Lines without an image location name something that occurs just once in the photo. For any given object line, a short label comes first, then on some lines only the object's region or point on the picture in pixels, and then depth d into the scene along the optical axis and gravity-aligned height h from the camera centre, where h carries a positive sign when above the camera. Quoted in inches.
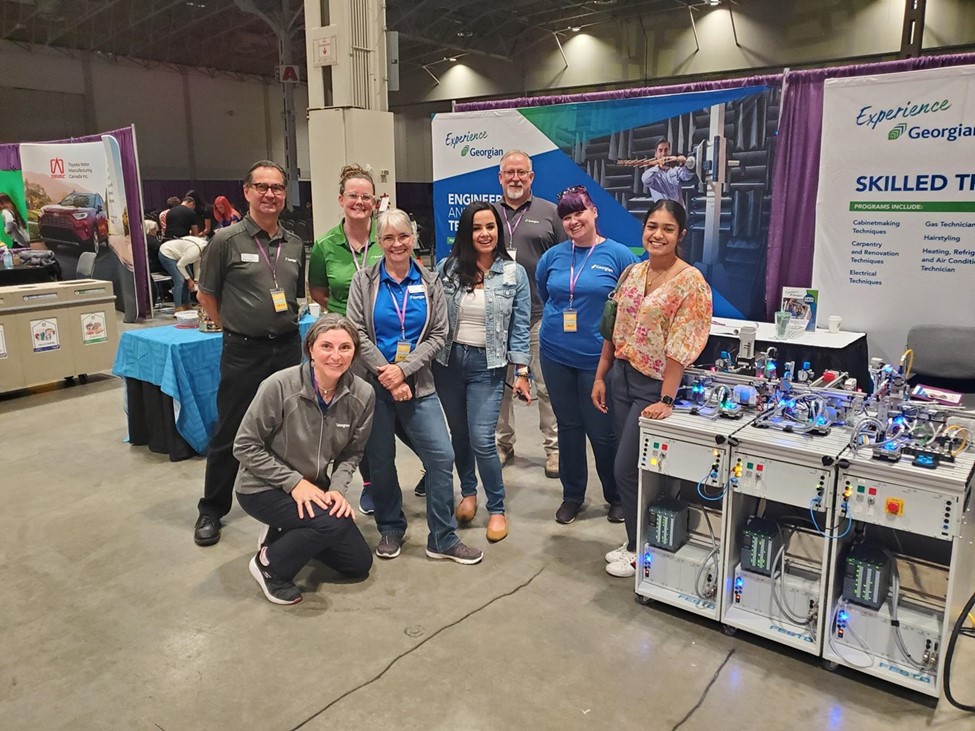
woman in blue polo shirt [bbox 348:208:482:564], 109.8 -16.4
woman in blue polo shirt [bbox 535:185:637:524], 120.8 -13.0
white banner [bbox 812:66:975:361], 150.5 +7.1
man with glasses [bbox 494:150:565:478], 150.4 +4.1
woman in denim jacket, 116.5 -13.7
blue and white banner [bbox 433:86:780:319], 181.0 +21.0
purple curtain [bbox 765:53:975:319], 168.6 +13.0
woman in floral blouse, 97.8 -12.3
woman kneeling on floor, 103.7 -29.6
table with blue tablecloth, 162.7 -31.5
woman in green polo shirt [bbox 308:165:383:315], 124.0 -0.6
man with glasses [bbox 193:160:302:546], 118.6 -8.7
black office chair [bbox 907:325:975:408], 145.2 -23.6
